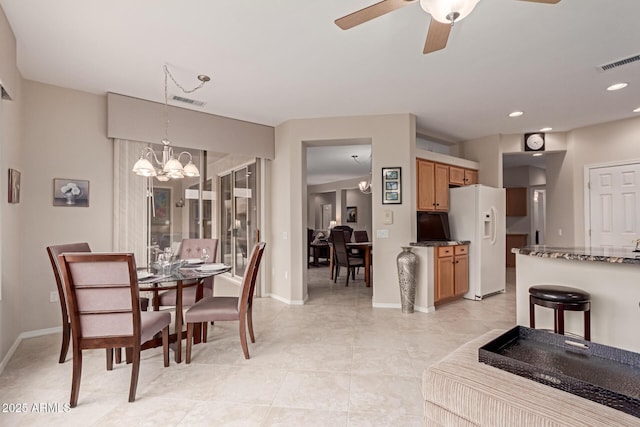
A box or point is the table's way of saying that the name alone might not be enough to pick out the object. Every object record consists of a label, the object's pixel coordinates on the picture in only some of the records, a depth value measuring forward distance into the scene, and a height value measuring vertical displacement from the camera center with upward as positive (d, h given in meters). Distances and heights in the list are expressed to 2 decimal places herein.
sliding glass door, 5.03 +0.10
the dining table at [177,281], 2.47 -0.49
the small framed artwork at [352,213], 10.41 +0.13
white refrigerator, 4.67 -0.21
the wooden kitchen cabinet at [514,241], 7.70 -0.61
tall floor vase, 3.96 -0.76
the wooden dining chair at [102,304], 1.95 -0.55
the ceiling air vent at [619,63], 2.83 +1.41
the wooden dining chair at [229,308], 2.61 -0.77
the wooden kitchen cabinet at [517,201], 7.85 +0.38
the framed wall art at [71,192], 3.37 +0.30
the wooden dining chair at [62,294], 2.50 -0.61
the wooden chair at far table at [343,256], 5.80 -0.72
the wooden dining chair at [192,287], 3.06 -0.67
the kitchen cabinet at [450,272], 4.25 -0.79
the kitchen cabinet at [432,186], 4.57 +0.46
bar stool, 2.34 -0.64
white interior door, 4.47 +0.16
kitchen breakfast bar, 2.33 -0.55
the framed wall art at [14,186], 2.69 +0.30
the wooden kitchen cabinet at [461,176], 5.05 +0.68
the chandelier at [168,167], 2.88 +0.48
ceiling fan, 1.47 +1.07
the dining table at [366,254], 5.73 -0.68
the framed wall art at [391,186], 4.24 +0.42
